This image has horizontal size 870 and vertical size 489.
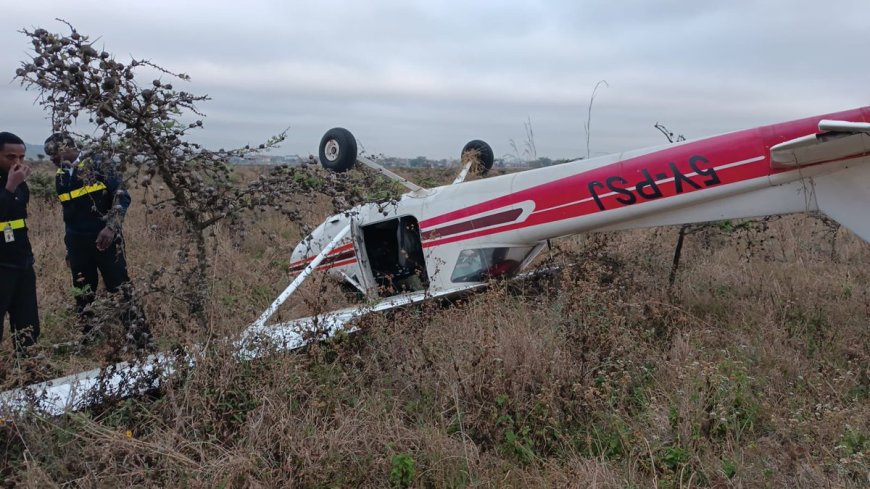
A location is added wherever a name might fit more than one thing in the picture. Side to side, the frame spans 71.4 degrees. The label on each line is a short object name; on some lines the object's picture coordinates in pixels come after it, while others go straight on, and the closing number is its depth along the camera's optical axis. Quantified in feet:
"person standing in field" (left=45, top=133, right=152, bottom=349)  16.61
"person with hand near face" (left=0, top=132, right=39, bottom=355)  14.17
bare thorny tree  9.53
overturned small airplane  12.48
